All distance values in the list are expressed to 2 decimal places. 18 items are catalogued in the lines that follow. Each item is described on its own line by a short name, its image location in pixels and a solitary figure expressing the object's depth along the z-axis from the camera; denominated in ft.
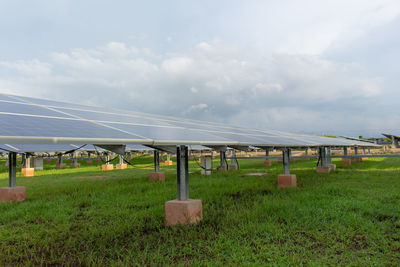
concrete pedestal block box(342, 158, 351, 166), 74.46
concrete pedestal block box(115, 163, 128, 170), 92.28
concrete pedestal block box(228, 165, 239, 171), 72.17
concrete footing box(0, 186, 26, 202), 32.96
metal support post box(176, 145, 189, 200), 21.34
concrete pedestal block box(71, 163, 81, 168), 101.03
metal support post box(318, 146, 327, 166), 56.34
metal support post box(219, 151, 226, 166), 68.40
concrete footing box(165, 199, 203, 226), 20.56
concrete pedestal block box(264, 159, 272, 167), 82.95
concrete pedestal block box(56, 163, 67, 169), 99.98
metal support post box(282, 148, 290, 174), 38.73
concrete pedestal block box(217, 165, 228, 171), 68.57
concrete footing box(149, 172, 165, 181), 49.34
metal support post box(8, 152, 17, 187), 33.01
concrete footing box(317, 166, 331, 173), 55.52
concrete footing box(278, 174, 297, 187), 37.27
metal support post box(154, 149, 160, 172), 51.13
